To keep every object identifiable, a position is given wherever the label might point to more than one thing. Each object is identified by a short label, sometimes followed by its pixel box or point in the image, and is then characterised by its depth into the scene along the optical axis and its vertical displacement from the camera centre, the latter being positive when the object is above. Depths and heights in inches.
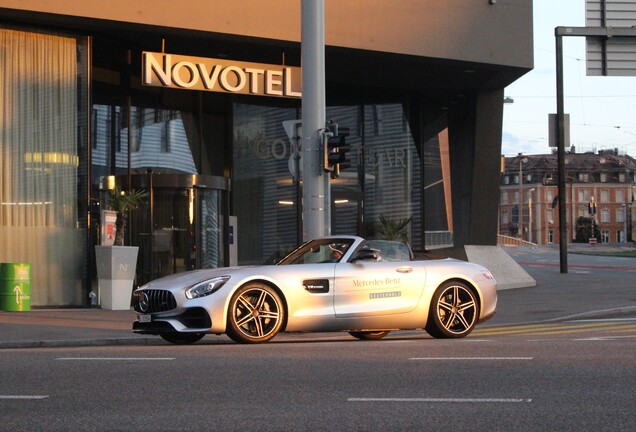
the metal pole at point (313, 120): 710.5 +71.1
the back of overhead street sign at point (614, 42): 1022.4 +174.3
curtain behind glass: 879.1 +55.8
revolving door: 941.2 +1.7
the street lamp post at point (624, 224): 6407.5 -14.3
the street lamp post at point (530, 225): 5654.5 -12.9
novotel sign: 921.8 +136.6
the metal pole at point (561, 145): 1272.1 +94.7
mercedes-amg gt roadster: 505.7 -35.5
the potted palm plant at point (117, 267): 871.7 -32.9
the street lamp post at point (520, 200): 5964.6 +136.5
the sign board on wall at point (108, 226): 880.3 +0.9
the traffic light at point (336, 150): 693.9 +50.4
